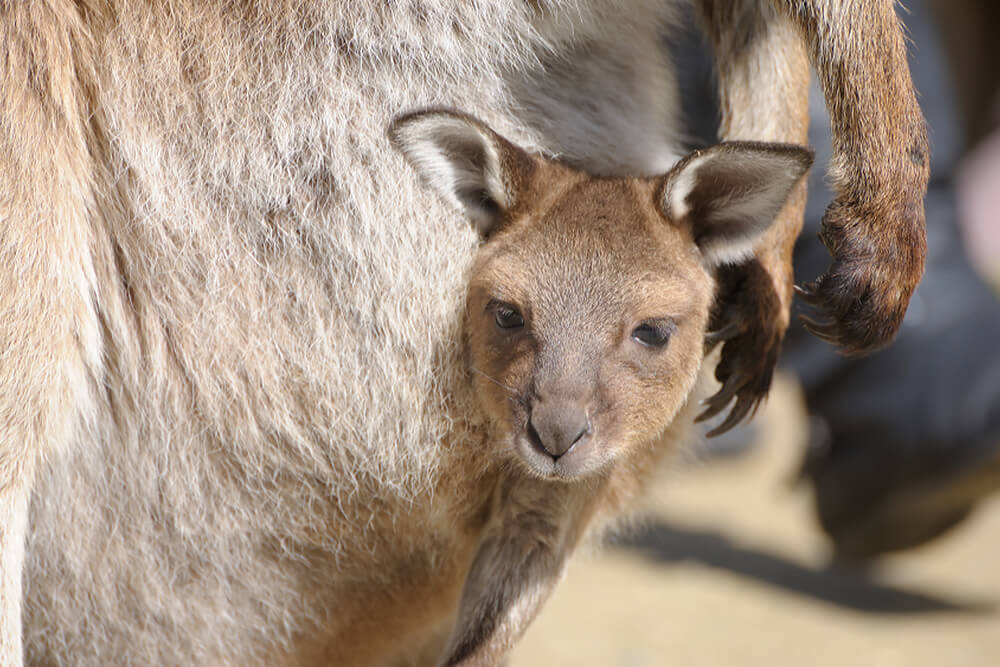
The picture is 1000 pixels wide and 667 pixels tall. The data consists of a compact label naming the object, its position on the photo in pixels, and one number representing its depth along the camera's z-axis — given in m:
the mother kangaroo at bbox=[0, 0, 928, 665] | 3.38
